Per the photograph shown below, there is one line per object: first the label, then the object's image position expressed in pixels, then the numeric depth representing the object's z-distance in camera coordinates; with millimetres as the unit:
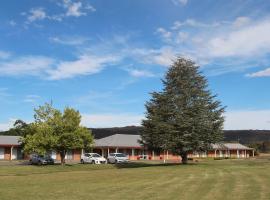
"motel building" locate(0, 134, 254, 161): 76000
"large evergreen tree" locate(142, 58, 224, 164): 50344
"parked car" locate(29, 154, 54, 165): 57625
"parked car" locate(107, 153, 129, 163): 63972
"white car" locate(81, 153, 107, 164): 63031
